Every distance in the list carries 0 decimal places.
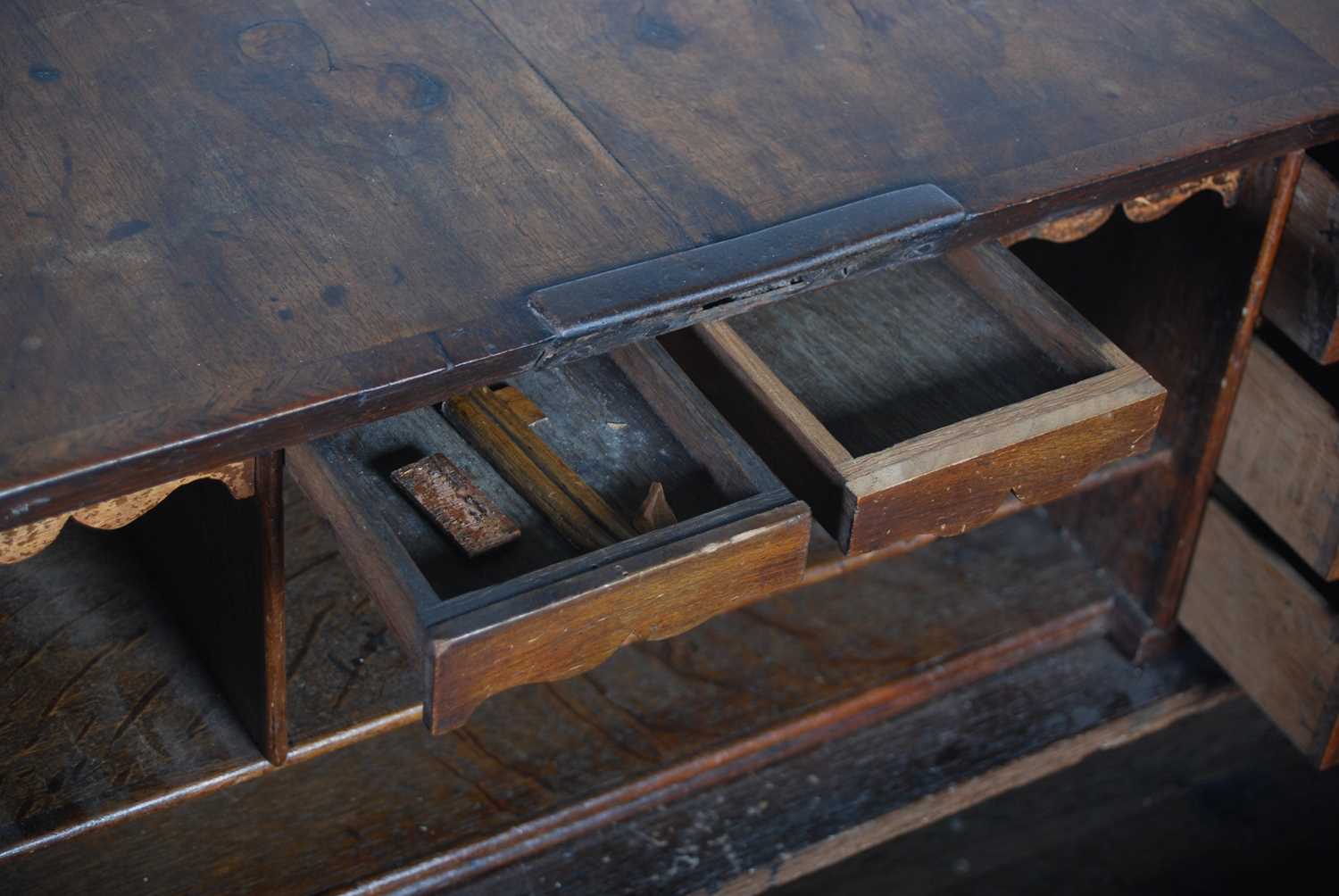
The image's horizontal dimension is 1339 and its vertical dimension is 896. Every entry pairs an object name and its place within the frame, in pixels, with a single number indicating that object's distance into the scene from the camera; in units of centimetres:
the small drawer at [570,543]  132
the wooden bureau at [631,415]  134
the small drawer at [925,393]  140
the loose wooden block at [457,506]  139
